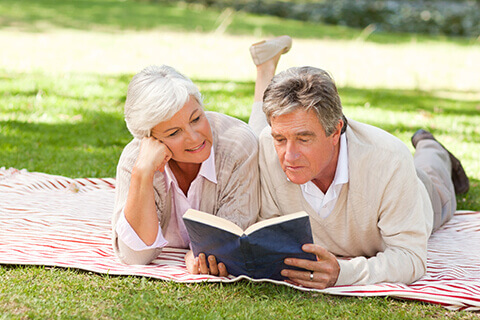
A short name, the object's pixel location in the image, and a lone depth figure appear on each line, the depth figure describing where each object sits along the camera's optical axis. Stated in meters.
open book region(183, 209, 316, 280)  3.25
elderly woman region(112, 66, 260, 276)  3.56
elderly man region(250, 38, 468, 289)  3.35
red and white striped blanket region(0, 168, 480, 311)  3.58
